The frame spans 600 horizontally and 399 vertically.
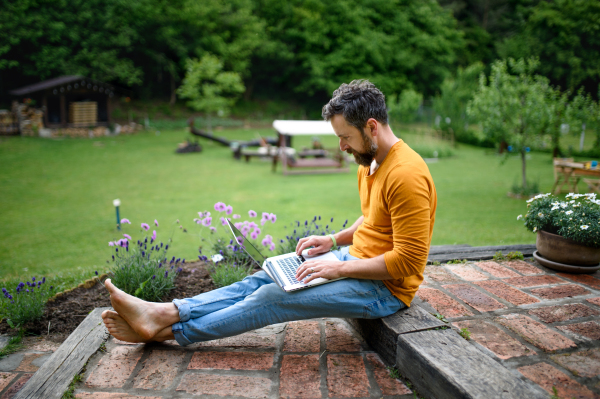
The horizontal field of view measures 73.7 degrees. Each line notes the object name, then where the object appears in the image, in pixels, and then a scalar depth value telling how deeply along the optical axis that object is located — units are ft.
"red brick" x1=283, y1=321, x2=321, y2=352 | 7.57
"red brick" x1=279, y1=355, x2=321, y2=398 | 6.26
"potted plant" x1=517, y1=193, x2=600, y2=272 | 9.84
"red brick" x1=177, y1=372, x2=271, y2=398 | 6.26
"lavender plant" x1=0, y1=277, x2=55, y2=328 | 8.81
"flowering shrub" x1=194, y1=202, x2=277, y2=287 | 10.16
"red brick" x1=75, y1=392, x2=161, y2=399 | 6.17
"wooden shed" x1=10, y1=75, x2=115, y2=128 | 61.05
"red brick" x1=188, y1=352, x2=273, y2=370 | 6.97
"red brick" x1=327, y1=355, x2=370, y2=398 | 6.24
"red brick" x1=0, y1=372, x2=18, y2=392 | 6.79
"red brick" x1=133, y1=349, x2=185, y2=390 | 6.48
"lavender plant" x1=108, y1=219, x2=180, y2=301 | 9.52
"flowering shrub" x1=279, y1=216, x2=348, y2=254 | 11.91
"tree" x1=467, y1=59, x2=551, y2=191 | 30.78
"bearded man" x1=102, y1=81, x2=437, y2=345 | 6.49
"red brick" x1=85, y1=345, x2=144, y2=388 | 6.54
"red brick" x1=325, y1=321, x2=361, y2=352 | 7.56
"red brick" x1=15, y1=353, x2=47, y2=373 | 7.35
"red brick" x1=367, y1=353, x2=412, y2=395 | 6.28
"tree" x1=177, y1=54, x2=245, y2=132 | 72.64
